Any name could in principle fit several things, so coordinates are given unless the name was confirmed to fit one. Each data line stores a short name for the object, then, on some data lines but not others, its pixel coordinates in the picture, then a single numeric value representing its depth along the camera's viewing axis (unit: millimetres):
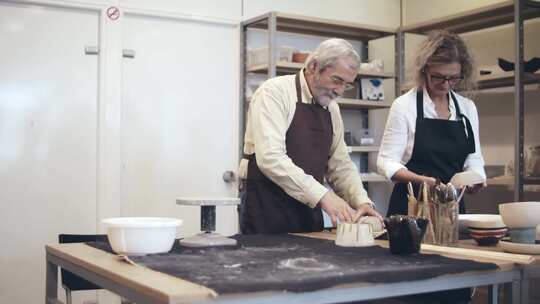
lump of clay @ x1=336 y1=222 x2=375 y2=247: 1989
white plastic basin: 1697
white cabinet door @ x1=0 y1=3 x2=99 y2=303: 3867
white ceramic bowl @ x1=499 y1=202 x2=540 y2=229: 1910
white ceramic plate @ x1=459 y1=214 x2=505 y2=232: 2117
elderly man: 2473
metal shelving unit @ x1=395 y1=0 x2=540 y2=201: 3680
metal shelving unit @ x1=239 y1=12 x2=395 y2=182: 4203
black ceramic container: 1781
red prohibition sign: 4094
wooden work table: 1262
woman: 2652
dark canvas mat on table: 1342
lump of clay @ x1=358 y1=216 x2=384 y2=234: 2265
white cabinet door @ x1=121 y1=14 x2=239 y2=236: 4199
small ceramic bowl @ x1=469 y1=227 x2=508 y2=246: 2098
